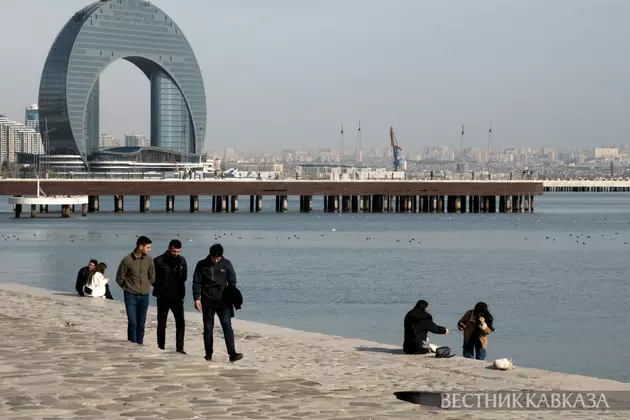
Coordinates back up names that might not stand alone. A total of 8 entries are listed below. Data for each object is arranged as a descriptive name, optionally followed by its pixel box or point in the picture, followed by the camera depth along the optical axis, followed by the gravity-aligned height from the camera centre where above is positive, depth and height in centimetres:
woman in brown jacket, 2247 -333
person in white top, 3003 -340
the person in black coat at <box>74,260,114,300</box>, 3036 -337
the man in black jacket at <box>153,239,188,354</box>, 1994 -222
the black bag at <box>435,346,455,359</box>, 2062 -338
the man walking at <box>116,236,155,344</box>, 2031 -231
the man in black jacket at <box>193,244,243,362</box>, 1892 -217
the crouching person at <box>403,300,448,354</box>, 2098 -308
